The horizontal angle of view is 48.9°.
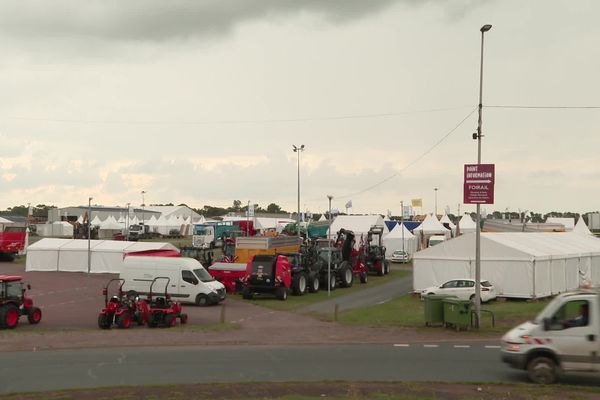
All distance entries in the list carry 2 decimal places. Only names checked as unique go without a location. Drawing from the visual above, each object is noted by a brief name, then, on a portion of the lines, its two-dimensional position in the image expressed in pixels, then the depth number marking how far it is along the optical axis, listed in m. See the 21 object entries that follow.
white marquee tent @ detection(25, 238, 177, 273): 48.72
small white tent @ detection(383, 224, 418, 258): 67.50
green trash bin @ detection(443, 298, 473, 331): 22.98
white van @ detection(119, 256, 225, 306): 31.83
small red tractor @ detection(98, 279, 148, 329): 23.86
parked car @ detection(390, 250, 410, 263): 65.62
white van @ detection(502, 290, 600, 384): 13.70
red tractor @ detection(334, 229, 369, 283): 43.91
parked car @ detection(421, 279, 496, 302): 31.58
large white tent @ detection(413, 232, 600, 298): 33.03
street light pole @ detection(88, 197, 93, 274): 47.97
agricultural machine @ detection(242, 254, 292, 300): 34.50
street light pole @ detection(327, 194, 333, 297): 35.81
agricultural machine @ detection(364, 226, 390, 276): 50.62
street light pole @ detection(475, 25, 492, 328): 23.83
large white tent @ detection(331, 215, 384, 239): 70.06
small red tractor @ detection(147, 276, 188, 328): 24.44
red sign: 23.42
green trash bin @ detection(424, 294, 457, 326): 23.89
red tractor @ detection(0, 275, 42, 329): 23.88
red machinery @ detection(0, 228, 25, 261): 58.00
